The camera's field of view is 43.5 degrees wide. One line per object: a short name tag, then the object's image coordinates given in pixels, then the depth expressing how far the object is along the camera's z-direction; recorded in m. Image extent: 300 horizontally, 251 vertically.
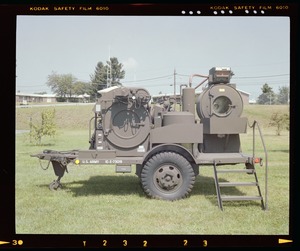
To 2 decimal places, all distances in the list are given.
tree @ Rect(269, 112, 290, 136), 16.79
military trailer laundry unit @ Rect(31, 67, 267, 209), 7.50
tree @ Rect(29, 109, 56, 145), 16.02
